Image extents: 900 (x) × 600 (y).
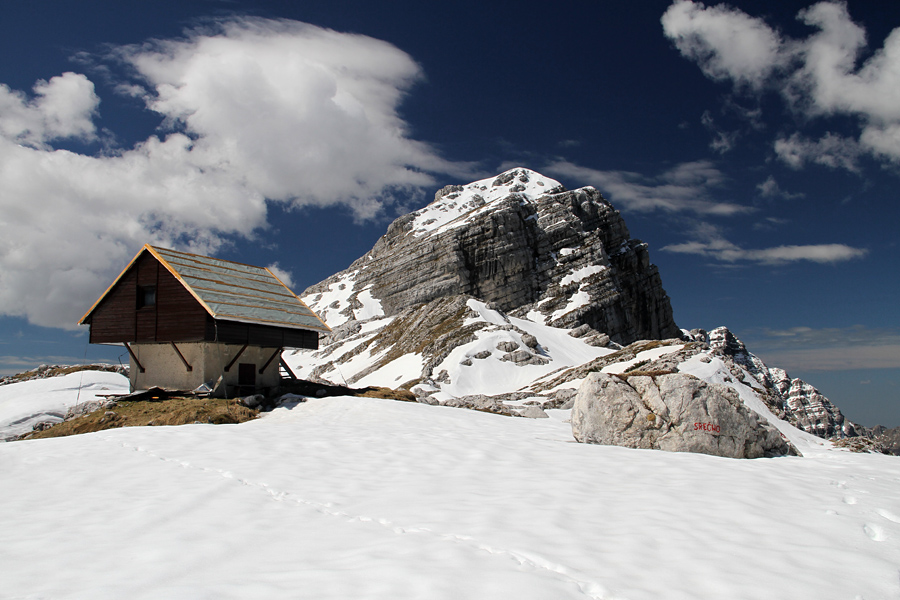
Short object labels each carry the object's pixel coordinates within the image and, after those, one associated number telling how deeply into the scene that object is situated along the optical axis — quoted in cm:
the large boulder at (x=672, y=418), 1281
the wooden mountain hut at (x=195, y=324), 2386
